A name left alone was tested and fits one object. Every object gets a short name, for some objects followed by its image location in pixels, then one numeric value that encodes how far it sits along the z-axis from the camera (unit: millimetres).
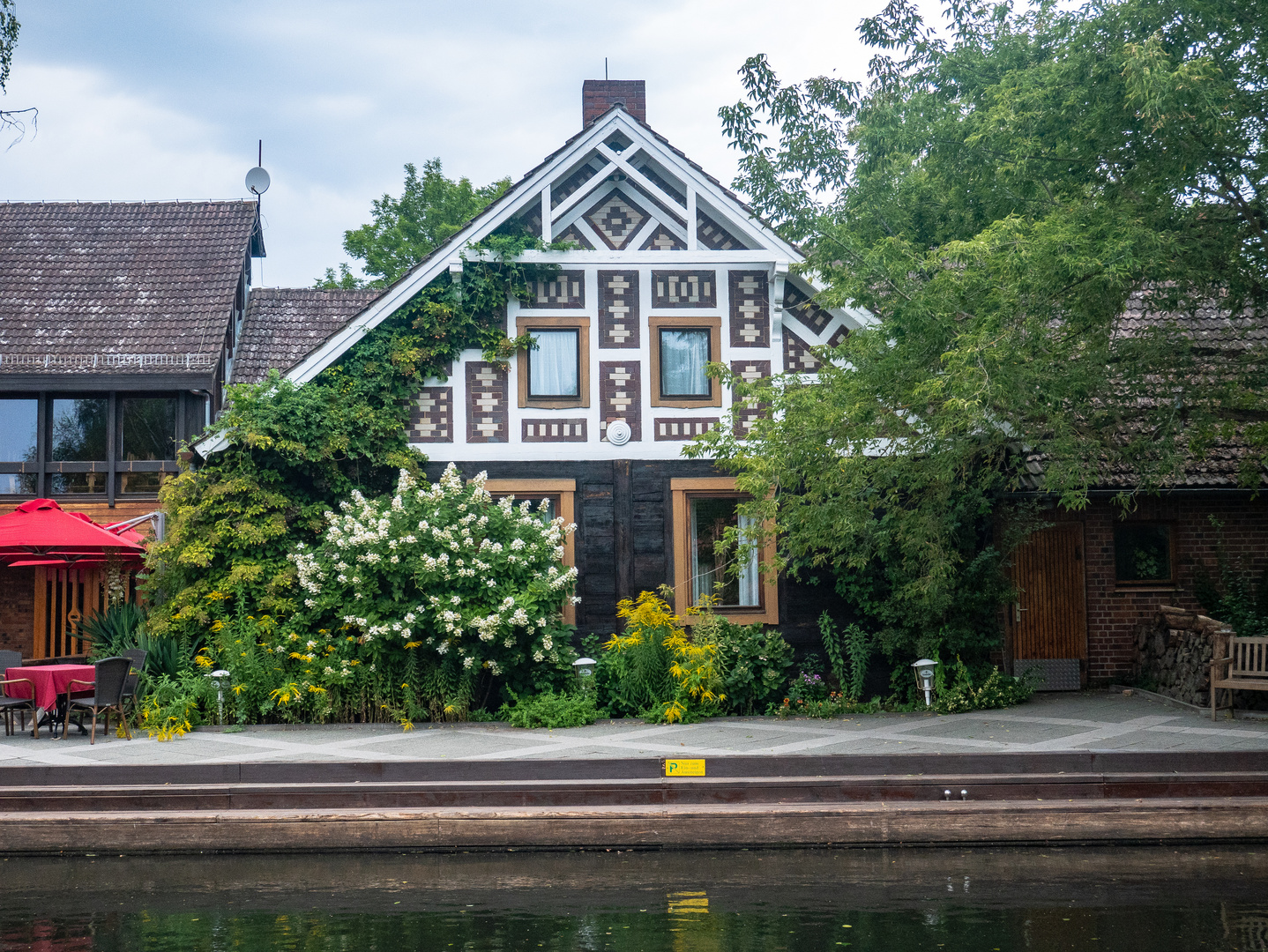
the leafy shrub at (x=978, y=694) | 14227
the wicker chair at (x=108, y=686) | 12273
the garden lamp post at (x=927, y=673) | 14398
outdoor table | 12648
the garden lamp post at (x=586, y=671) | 13984
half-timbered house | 15305
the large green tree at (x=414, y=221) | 31781
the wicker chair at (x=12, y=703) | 12672
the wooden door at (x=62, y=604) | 17312
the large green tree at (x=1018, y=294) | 10492
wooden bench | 12625
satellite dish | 23295
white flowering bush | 13047
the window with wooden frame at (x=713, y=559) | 15414
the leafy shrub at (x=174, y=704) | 12898
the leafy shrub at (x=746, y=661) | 14312
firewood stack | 13414
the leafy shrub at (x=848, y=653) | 14859
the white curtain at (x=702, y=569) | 15562
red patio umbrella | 13242
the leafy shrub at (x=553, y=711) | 13312
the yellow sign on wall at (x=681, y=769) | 10203
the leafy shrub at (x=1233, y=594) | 14352
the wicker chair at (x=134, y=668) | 13055
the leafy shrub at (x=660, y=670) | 13891
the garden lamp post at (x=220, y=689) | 13328
